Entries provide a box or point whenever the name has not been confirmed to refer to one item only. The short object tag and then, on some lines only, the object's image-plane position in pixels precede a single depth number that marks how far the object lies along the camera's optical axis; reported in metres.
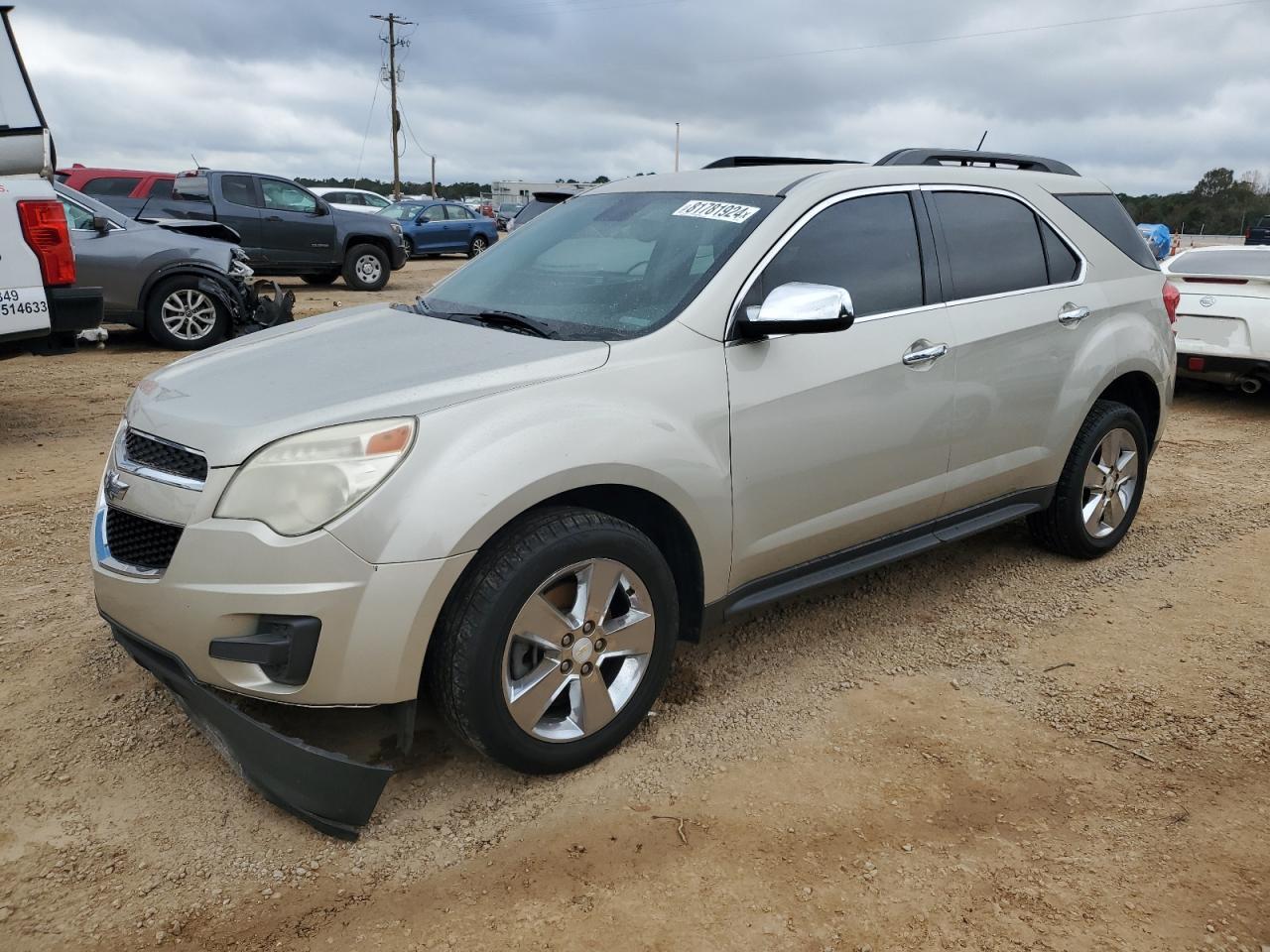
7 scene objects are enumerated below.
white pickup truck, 5.84
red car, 15.67
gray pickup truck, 14.42
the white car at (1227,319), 7.91
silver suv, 2.43
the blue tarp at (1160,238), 17.41
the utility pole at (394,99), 47.47
